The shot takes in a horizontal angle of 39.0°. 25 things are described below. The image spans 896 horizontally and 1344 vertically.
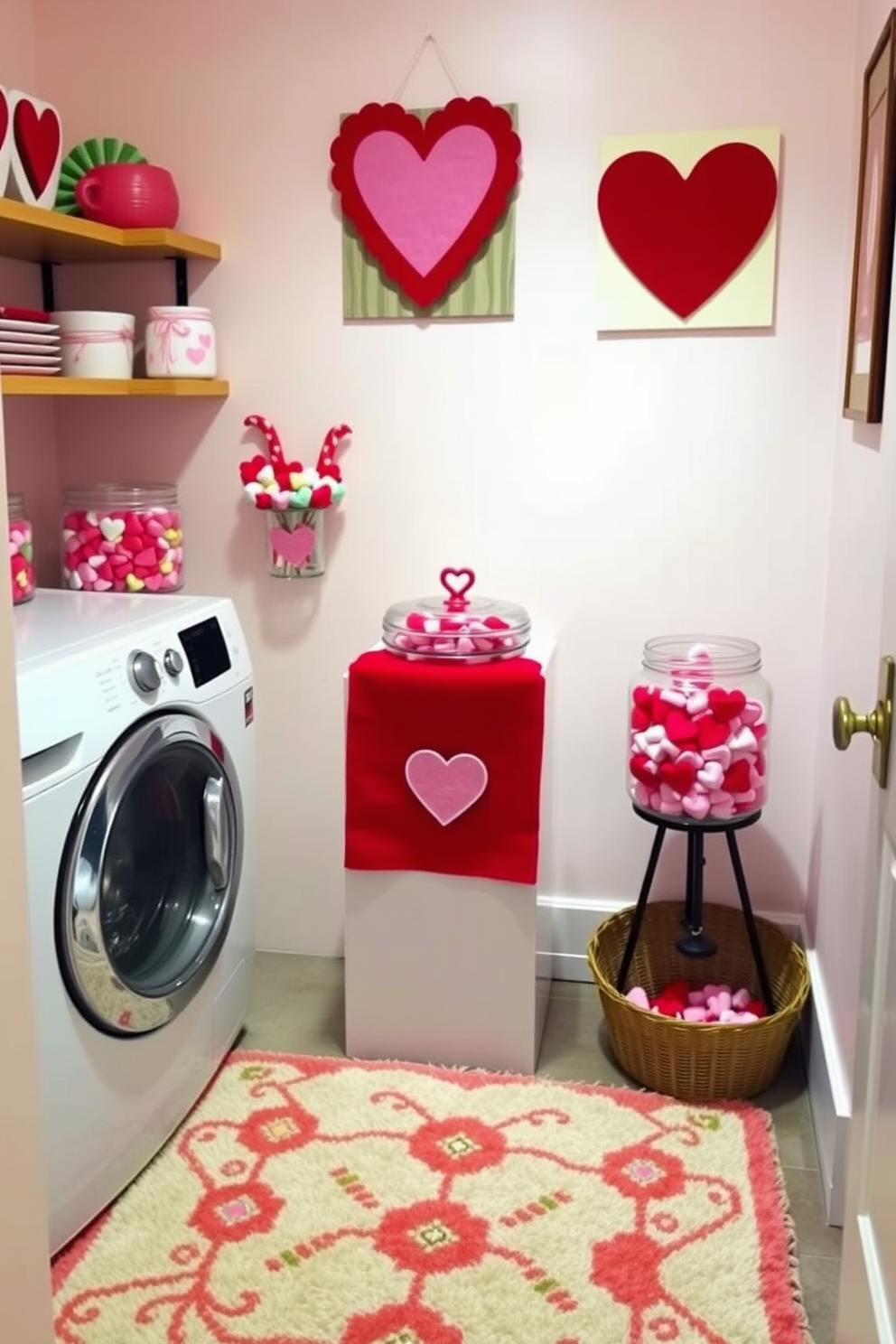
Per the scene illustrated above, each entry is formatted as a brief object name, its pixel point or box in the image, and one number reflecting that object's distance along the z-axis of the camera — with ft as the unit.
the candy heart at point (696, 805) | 7.52
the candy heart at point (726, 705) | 7.48
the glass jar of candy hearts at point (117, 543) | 8.74
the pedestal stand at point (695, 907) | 7.88
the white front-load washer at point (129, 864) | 5.97
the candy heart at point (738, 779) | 7.55
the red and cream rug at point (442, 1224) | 5.93
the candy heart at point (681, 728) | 7.50
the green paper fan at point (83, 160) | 8.47
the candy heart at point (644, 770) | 7.61
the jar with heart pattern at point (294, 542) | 8.89
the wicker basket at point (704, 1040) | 7.52
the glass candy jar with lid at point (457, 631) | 7.77
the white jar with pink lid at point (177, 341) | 8.54
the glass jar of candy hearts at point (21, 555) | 7.84
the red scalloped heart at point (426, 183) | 8.29
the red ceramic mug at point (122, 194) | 8.24
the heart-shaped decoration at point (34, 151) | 7.61
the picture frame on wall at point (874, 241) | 6.20
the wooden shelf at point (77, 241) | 7.38
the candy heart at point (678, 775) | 7.50
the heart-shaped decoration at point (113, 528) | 8.68
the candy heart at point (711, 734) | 7.49
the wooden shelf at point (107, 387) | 7.45
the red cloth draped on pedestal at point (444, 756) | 7.55
